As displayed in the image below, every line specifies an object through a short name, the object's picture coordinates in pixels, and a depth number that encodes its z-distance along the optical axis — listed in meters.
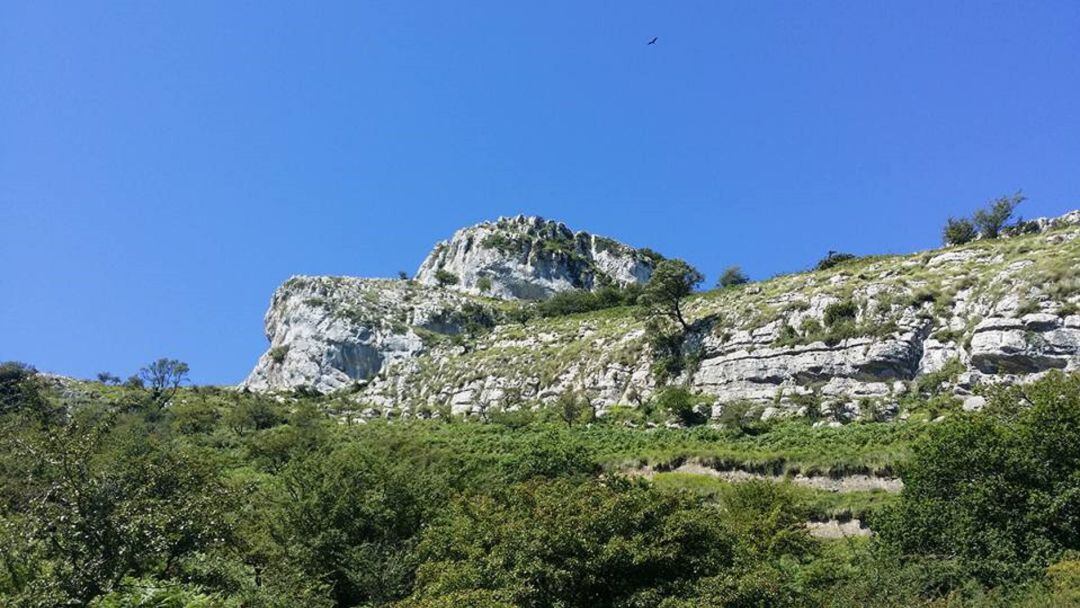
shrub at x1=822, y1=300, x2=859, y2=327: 58.78
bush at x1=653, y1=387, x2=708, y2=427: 55.25
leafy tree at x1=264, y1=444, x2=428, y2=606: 23.88
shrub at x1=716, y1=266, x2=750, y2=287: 94.75
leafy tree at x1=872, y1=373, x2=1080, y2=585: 23.44
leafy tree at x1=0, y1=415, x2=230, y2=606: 16.31
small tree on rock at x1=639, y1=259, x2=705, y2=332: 70.31
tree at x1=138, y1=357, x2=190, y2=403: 87.06
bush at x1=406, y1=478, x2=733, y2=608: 18.02
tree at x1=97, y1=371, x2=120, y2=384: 93.96
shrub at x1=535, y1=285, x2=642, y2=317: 104.19
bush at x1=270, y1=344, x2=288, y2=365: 111.11
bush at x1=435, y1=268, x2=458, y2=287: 139.25
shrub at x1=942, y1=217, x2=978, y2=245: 82.56
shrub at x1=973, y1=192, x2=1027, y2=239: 80.06
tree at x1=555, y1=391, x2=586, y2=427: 60.78
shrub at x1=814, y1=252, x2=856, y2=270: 84.06
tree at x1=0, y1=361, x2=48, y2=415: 65.31
